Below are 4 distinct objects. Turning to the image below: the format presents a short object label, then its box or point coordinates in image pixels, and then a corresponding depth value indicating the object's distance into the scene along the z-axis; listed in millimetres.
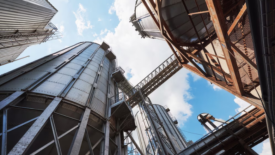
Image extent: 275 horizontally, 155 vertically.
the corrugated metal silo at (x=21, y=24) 11492
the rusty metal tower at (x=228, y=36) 2389
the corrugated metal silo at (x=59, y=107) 4441
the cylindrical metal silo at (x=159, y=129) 15086
